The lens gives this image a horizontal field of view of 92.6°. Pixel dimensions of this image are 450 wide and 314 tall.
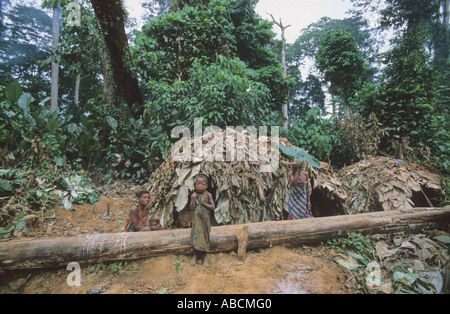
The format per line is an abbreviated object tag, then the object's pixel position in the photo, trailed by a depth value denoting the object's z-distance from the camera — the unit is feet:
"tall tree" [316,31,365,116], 37.86
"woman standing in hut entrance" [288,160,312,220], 13.50
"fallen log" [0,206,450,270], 8.64
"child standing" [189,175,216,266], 9.53
